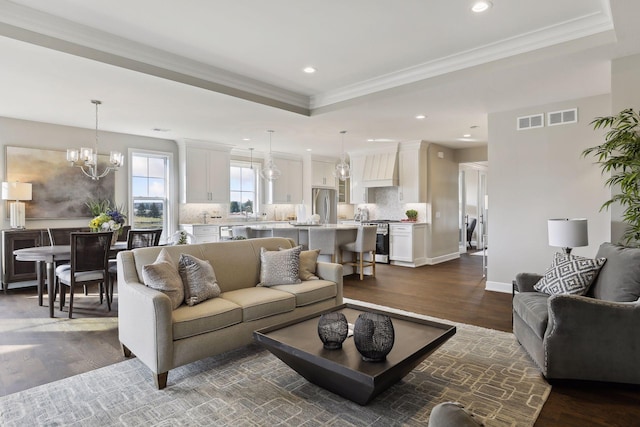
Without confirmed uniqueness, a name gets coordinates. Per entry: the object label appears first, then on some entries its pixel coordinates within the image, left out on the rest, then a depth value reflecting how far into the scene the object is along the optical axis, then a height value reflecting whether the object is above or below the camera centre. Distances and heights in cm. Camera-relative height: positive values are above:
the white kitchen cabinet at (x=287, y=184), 913 +80
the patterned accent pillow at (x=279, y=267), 364 -52
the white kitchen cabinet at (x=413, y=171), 797 +96
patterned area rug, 216 -118
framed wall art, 572 +58
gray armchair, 243 -82
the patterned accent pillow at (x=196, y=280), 297 -53
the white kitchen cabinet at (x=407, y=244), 773 -61
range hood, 828 +104
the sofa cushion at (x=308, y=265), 384 -52
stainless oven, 814 -61
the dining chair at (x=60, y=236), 509 -27
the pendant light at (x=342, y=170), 687 +85
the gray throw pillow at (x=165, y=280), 275 -48
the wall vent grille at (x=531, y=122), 500 +127
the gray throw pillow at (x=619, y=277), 262 -47
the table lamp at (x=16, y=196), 539 +31
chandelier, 468 +80
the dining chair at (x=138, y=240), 476 -32
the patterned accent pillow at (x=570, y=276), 297 -51
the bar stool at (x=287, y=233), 621 -29
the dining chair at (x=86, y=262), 414 -52
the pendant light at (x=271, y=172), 674 +81
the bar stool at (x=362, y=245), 618 -50
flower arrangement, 469 -7
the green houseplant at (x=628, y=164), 319 +44
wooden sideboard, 547 -50
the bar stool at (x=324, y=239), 592 -38
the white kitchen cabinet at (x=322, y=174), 973 +112
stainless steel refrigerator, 985 +28
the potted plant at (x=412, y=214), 827 +2
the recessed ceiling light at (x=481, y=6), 300 +172
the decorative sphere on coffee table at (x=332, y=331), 223 -70
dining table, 412 -44
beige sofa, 252 -72
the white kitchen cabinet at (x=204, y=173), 742 +90
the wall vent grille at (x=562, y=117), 475 +127
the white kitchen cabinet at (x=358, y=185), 899 +76
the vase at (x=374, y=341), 207 -71
